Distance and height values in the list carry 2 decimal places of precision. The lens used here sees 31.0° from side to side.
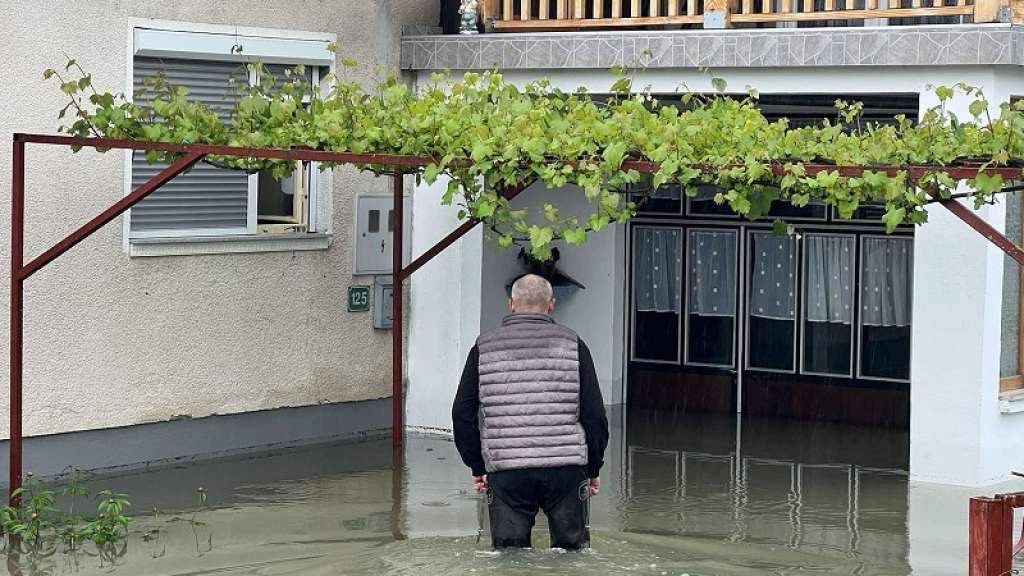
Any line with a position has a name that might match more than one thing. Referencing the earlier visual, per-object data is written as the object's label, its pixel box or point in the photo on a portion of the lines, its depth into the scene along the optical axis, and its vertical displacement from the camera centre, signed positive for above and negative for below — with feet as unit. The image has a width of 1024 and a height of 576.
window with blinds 43.27 +2.36
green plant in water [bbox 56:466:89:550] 33.91 -4.47
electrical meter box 48.14 +1.51
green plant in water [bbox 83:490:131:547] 33.96 -4.39
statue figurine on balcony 47.73 +7.16
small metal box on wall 48.78 -0.32
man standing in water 29.35 -1.87
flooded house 39.04 -0.55
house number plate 48.26 -0.20
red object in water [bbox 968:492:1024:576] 25.18 -3.22
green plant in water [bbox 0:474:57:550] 33.91 -4.40
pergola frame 34.35 +1.90
